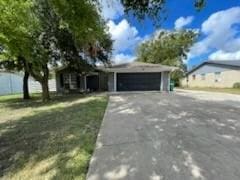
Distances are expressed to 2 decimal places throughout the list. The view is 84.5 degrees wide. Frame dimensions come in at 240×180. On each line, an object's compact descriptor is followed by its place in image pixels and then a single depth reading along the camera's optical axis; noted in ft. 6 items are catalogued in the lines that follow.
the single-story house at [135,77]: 40.86
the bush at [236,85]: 50.10
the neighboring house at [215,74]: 52.93
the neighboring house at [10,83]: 43.78
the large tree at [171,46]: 75.08
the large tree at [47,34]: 11.74
